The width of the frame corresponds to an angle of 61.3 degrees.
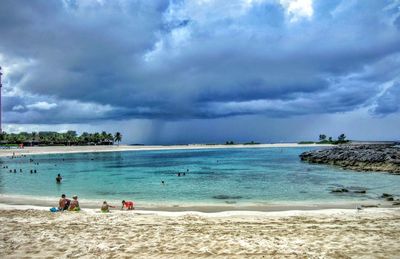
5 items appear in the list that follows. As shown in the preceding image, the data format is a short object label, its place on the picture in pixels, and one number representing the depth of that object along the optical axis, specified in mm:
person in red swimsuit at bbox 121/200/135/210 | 24344
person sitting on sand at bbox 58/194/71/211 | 23270
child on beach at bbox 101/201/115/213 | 22359
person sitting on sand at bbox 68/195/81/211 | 22828
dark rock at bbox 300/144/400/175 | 53844
